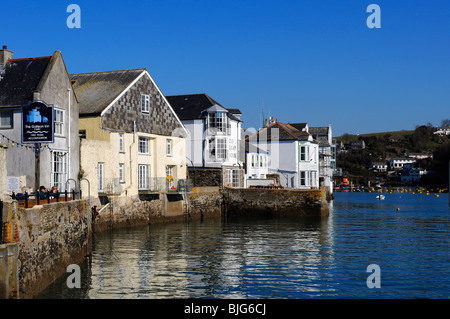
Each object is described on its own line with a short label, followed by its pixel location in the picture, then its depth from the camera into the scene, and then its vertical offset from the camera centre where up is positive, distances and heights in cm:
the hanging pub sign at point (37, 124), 2567 +255
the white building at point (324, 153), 9250 +363
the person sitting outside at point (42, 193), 2367 -62
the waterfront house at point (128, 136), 3700 +303
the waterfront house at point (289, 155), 6875 +245
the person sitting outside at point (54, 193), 2390 -65
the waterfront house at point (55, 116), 3038 +363
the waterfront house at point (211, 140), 5288 +344
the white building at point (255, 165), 5909 +117
